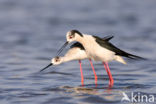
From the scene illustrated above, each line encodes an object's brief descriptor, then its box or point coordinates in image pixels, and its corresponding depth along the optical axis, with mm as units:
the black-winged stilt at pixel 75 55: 18734
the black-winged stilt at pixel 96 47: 17609
